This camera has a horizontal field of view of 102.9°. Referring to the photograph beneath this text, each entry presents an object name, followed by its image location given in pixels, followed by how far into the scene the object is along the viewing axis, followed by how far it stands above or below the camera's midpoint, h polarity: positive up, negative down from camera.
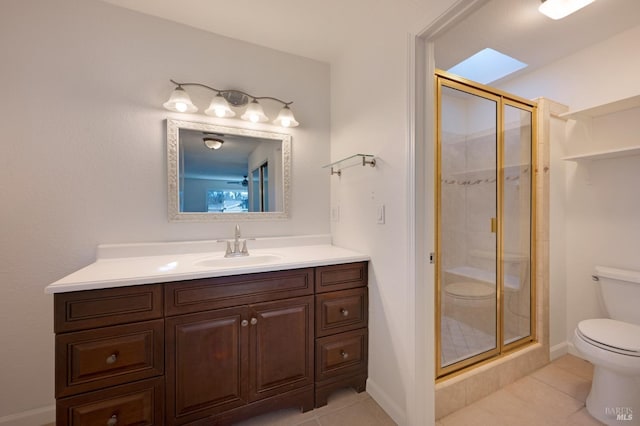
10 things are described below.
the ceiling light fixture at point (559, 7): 1.34 +1.10
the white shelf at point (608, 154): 1.60 +0.38
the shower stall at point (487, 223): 1.84 -0.09
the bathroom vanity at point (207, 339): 1.06 -0.62
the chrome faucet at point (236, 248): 1.69 -0.24
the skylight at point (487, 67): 2.24 +1.33
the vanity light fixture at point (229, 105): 1.61 +0.73
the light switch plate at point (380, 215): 1.53 -0.02
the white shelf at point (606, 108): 1.63 +0.71
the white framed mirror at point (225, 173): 1.71 +0.29
